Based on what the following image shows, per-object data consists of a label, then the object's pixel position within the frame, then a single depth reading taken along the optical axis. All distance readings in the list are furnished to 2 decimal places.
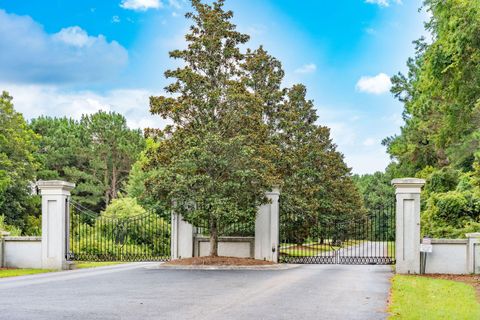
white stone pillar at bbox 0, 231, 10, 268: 20.91
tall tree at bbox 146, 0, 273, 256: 20.64
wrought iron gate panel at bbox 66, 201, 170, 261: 25.34
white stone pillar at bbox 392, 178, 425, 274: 18.52
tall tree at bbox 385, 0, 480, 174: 18.11
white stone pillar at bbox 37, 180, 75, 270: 20.12
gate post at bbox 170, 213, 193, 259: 22.22
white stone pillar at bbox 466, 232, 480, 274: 18.17
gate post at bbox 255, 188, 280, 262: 21.55
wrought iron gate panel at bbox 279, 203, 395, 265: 23.98
